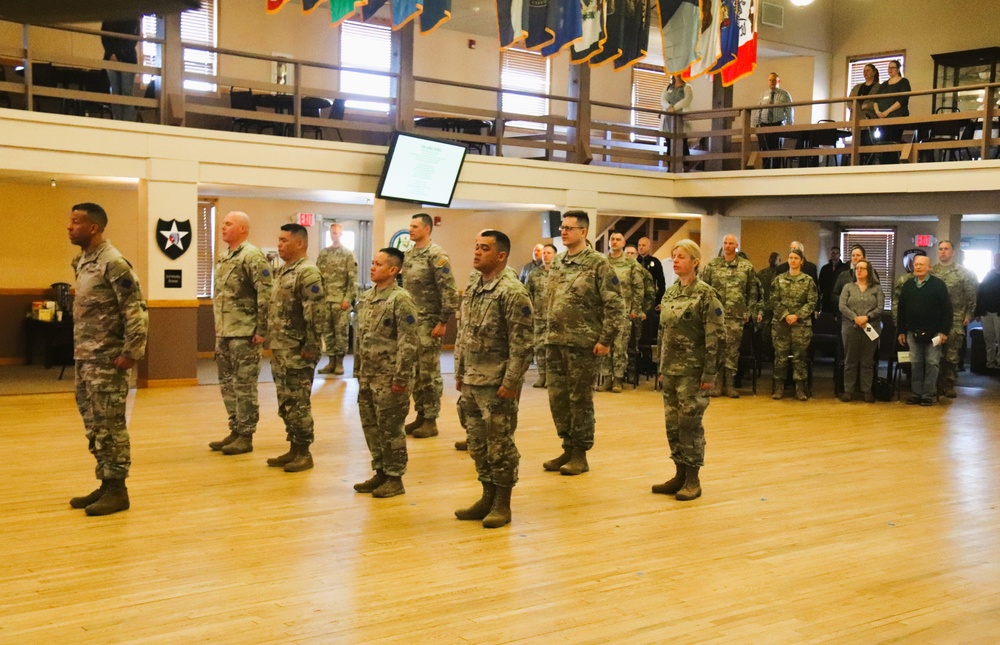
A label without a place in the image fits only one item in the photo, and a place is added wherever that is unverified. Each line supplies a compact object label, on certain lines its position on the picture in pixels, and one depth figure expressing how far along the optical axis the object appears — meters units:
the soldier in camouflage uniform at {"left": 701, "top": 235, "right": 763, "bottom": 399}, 10.82
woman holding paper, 10.77
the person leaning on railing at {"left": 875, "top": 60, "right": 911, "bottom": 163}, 13.34
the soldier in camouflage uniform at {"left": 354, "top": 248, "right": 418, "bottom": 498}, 5.82
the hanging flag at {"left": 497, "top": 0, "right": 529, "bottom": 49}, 12.00
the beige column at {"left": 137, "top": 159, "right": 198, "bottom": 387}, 10.66
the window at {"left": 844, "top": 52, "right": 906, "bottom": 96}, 17.33
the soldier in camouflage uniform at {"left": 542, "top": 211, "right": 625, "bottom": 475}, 6.48
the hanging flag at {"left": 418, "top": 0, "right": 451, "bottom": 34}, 11.52
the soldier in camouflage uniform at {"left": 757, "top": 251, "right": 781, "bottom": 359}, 11.87
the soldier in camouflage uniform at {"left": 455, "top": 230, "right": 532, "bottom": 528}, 5.33
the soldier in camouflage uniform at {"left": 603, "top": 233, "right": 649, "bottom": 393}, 11.28
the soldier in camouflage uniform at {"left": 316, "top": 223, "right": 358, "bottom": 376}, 11.88
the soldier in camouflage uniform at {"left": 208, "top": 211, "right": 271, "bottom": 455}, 7.09
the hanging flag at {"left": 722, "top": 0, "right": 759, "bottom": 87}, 13.10
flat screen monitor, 11.95
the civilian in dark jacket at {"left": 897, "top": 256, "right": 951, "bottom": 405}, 10.66
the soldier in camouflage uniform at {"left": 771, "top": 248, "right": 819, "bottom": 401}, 10.93
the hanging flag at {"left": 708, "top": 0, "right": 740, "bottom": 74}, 13.11
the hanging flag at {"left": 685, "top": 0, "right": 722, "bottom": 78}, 13.09
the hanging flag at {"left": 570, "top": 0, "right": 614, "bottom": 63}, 12.40
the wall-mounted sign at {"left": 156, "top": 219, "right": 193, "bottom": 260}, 10.70
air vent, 16.55
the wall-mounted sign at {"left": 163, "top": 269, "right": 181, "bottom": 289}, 10.81
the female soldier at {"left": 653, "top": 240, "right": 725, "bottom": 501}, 6.00
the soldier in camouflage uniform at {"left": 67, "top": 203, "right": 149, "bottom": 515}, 5.34
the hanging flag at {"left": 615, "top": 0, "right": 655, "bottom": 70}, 12.84
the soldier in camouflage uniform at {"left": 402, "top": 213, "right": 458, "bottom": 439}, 7.67
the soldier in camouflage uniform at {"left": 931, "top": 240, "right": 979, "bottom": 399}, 11.37
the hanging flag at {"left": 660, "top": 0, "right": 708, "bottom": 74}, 13.10
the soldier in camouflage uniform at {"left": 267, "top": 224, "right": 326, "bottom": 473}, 6.49
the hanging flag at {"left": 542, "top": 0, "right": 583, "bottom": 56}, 12.22
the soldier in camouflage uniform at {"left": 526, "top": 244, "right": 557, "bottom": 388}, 10.33
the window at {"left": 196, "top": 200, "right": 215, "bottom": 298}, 14.33
